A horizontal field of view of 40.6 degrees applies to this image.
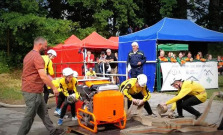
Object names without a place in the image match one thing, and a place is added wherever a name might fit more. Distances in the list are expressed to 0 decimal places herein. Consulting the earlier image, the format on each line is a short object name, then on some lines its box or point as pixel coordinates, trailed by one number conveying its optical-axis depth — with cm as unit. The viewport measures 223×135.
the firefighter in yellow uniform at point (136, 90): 714
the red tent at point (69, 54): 1816
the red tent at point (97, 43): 1772
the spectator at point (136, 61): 1087
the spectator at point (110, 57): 1426
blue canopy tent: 1391
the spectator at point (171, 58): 1360
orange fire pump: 623
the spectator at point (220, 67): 2306
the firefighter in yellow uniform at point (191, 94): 725
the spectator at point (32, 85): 578
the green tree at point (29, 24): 1991
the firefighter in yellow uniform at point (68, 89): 736
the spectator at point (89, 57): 1619
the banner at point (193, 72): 1348
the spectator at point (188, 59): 1394
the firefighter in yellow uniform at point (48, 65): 865
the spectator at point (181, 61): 1366
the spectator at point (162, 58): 1361
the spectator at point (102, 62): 1412
